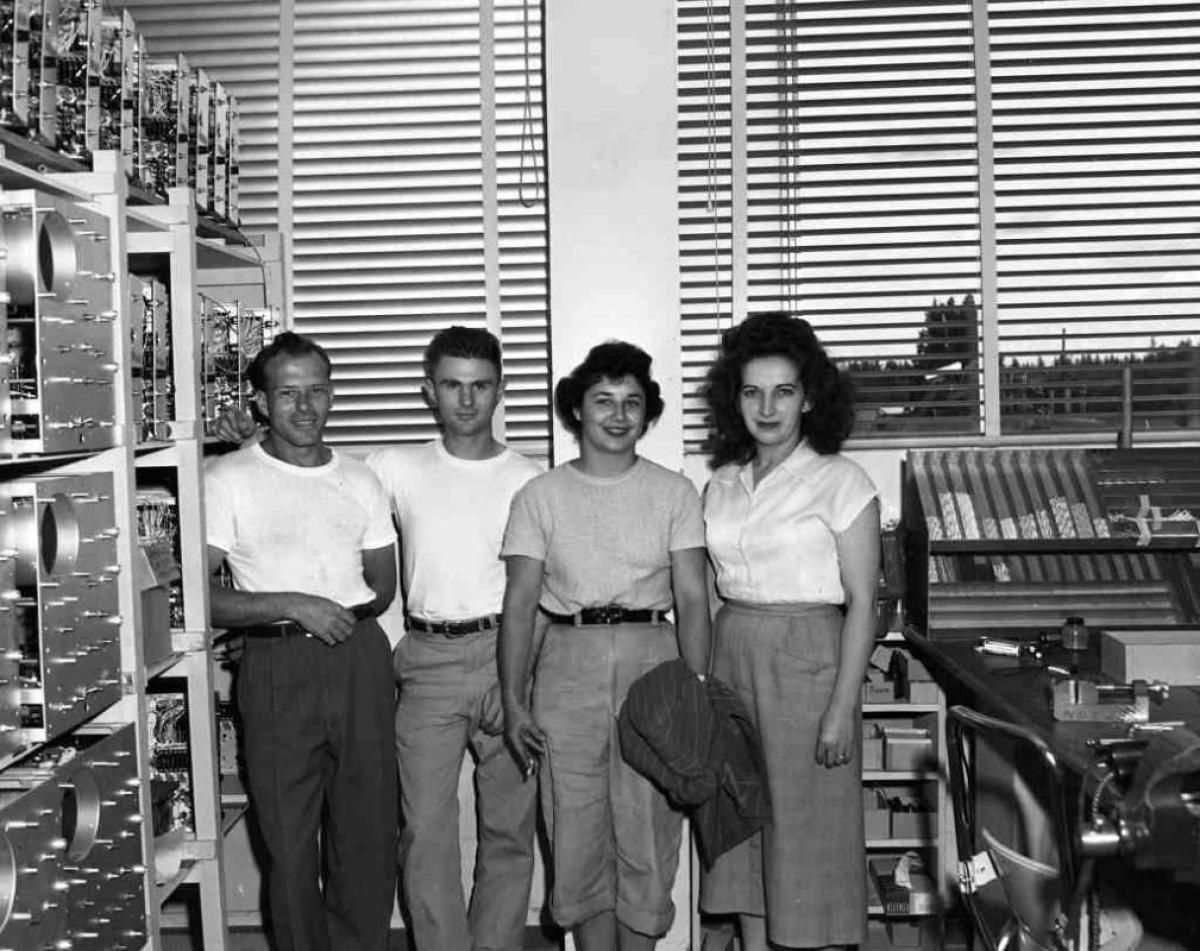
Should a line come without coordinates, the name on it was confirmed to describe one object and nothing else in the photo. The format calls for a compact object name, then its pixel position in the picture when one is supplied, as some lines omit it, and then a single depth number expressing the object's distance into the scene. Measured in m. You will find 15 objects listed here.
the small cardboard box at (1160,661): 3.04
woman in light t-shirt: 3.15
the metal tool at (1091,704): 2.66
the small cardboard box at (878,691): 3.79
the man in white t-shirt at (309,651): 3.18
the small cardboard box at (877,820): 3.81
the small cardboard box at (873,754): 3.82
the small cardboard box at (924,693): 3.78
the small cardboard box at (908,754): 3.76
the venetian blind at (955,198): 4.13
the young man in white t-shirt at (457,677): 3.34
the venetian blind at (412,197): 4.19
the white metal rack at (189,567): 3.18
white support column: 3.72
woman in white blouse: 3.07
